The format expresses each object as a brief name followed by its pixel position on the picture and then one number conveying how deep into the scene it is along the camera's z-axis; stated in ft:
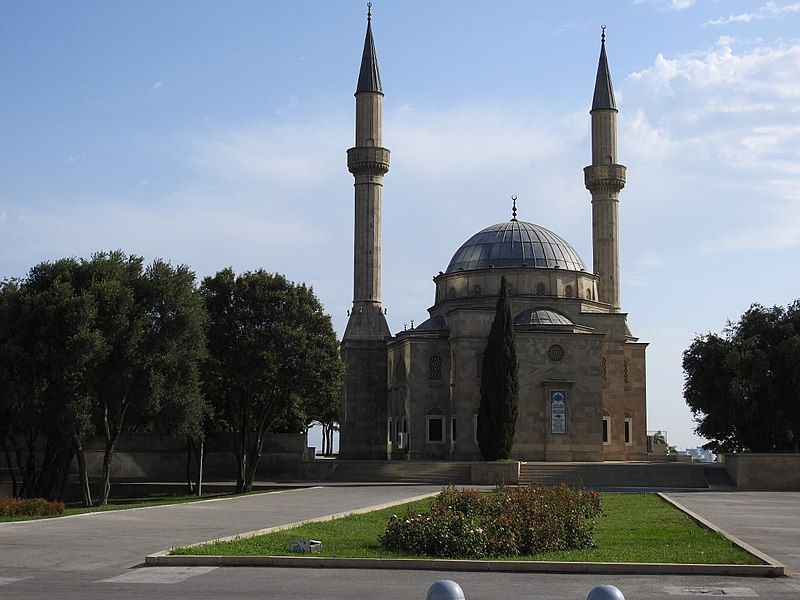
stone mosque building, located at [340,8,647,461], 163.84
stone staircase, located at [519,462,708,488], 137.39
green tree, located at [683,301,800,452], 144.97
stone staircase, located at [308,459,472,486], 141.79
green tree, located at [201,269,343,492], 126.31
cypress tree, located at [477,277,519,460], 145.89
